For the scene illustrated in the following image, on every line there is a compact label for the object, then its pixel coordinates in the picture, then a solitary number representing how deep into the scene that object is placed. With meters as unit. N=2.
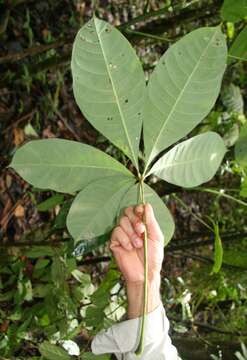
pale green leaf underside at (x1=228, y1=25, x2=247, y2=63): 0.89
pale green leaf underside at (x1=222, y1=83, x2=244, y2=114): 2.09
